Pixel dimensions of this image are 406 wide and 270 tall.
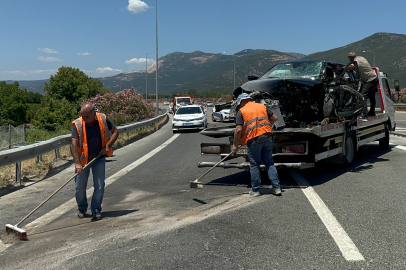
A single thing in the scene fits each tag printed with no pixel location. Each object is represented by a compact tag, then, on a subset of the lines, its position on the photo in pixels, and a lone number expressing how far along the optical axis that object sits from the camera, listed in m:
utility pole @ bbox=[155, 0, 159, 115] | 36.34
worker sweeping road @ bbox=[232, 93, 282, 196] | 7.12
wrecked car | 8.92
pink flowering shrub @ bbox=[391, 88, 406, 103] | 46.72
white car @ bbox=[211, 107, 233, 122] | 31.27
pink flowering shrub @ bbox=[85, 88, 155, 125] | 25.75
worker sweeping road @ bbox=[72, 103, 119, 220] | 6.14
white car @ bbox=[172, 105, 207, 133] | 23.23
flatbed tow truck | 7.86
